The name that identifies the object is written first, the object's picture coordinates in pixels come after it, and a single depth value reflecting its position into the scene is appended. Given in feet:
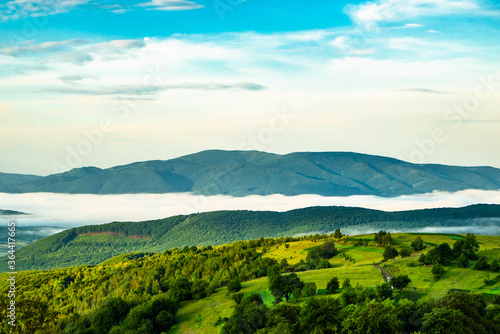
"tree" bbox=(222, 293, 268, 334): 328.49
